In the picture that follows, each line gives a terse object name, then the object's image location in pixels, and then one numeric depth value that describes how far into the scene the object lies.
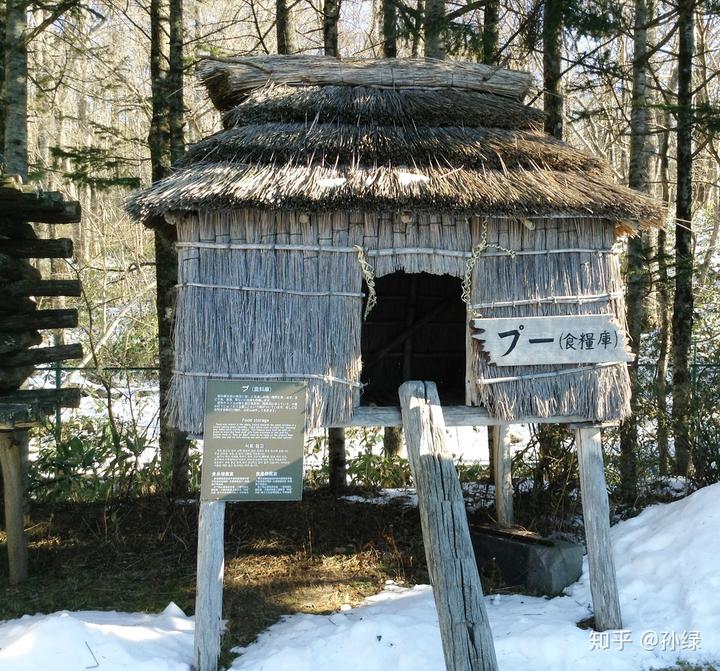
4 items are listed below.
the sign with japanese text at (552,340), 4.96
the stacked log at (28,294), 5.87
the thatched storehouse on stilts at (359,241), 4.73
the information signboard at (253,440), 4.77
